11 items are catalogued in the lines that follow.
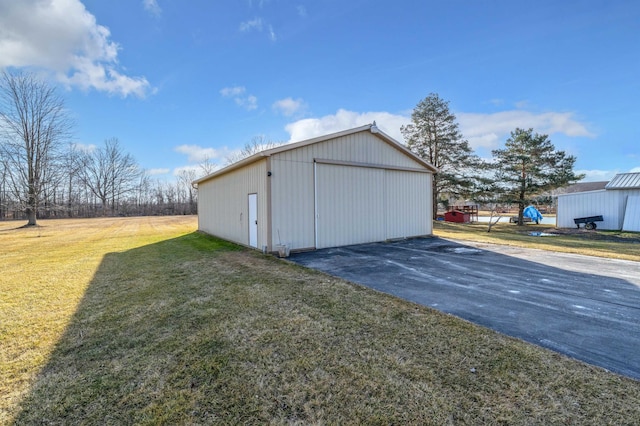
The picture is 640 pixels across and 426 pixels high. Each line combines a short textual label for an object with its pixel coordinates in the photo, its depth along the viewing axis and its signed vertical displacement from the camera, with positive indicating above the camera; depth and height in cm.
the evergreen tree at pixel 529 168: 1897 +274
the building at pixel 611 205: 1509 +11
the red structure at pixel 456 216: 2475 -76
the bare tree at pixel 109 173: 4200 +550
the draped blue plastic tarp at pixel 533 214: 2302 -57
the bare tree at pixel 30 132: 2155 +620
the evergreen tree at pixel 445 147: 2294 +504
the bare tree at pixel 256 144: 3731 +854
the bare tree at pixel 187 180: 4779 +504
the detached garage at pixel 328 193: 846 +52
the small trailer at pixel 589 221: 1630 -82
